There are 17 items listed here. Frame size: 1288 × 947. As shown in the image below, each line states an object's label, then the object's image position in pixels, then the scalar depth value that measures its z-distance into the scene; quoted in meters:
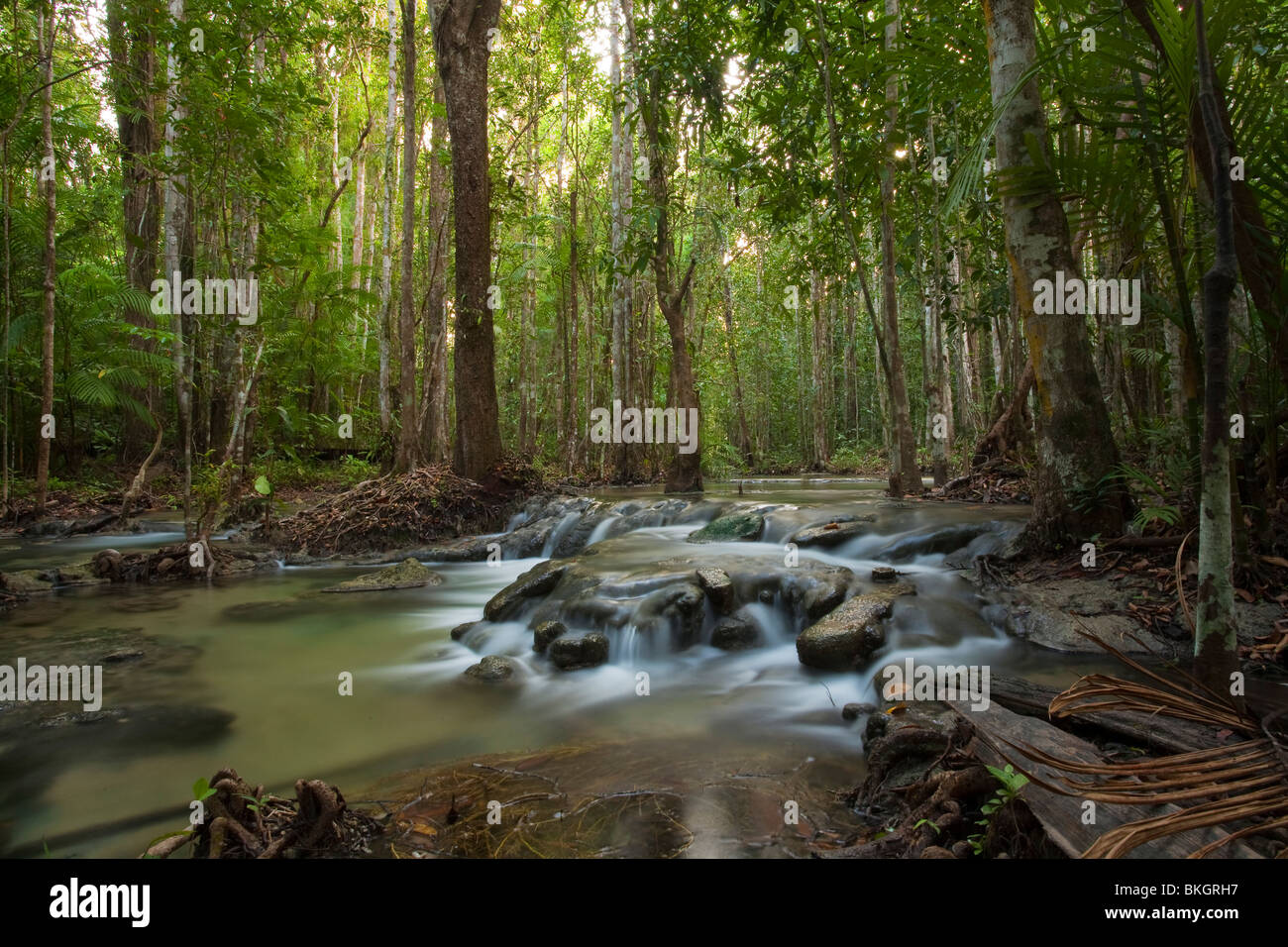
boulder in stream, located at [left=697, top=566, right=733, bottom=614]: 5.15
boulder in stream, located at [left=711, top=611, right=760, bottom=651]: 4.89
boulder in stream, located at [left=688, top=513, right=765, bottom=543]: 7.79
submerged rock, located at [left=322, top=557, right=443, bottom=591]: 7.10
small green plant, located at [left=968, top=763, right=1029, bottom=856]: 1.84
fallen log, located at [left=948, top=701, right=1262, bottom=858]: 1.53
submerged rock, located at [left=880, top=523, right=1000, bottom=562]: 6.13
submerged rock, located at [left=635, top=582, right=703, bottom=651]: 4.91
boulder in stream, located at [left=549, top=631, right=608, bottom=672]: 4.69
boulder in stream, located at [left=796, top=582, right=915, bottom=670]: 4.26
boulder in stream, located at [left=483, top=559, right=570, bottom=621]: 5.85
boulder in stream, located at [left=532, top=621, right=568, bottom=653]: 4.95
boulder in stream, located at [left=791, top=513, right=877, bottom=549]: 6.88
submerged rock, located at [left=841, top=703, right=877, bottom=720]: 3.59
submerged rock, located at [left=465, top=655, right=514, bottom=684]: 4.61
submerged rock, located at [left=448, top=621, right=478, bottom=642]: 5.61
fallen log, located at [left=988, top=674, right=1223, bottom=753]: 2.10
